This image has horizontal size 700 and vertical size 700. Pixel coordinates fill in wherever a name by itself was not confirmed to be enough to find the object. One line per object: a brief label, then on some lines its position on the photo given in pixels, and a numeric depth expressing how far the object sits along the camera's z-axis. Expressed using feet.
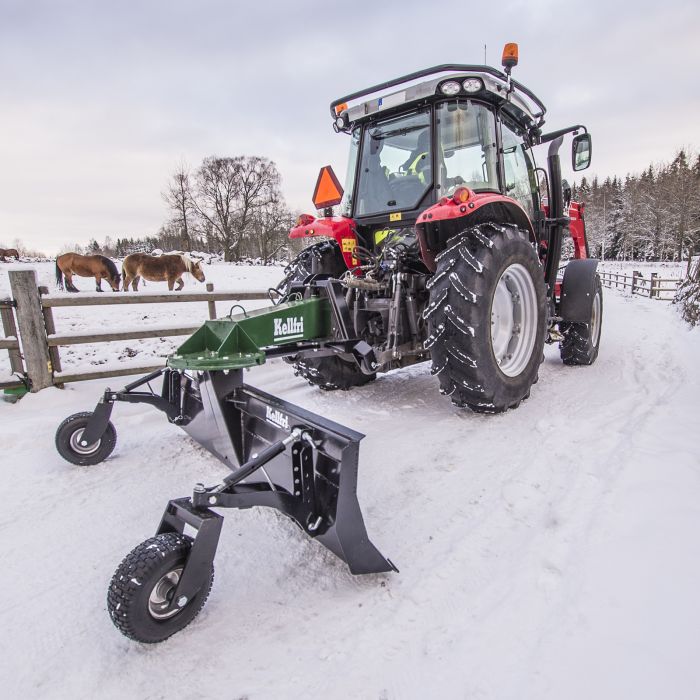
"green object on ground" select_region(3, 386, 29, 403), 12.97
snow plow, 5.24
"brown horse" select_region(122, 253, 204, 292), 42.01
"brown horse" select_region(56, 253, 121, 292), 39.06
